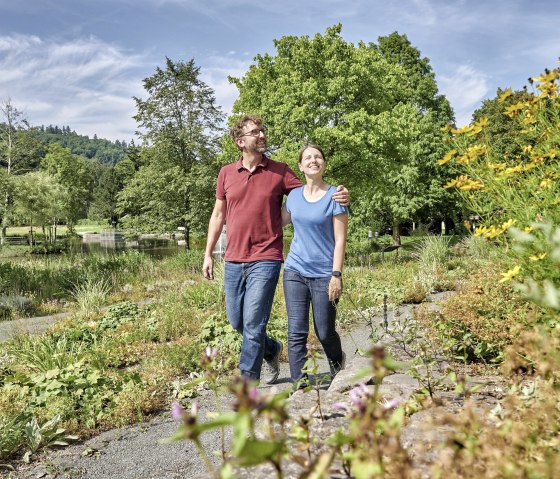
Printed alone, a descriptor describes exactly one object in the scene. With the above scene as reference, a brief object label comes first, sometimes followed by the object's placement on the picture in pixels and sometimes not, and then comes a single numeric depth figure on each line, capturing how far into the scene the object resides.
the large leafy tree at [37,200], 31.33
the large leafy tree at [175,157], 22.94
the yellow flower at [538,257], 2.15
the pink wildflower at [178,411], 0.99
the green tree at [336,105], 15.90
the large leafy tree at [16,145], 36.97
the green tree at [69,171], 41.94
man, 3.69
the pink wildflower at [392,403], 1.12
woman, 3.52
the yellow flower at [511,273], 2.19
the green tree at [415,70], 25.92
